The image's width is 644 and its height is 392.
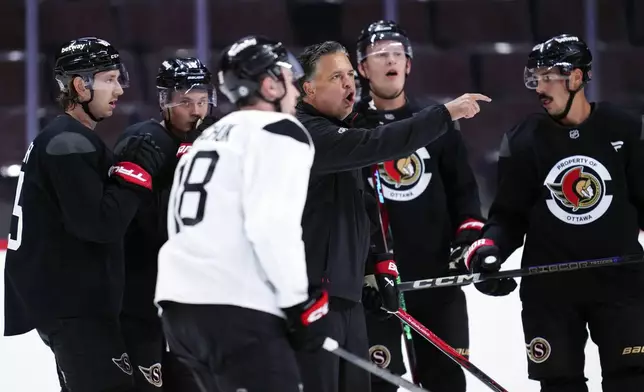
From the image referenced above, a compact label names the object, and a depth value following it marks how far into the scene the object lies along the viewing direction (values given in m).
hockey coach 22.57
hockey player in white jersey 21.86
